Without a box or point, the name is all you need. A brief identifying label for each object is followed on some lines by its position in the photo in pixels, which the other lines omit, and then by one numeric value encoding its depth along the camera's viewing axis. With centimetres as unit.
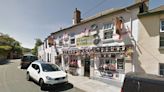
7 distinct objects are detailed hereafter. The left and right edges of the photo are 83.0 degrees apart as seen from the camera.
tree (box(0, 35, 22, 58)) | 2720
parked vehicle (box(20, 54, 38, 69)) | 1395
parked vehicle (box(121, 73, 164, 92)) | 264
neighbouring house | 588
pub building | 665
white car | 634
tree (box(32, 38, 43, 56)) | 4073
